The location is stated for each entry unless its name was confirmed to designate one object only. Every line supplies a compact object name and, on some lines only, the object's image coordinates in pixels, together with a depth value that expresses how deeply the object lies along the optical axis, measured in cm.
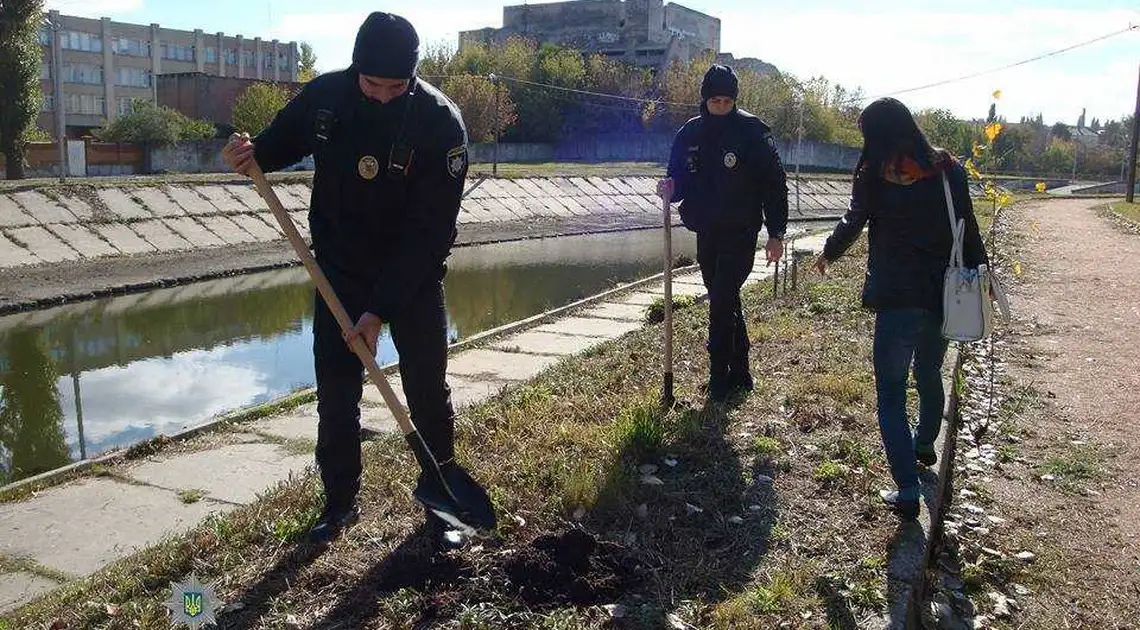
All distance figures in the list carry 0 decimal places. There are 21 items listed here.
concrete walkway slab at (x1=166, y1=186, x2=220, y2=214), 1906
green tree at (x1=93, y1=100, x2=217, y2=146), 3591
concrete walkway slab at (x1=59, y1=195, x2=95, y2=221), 1705
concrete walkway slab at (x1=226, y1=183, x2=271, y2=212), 2048
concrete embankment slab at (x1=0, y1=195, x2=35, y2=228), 1579
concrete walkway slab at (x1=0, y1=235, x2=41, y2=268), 1461
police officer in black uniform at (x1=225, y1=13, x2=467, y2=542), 377
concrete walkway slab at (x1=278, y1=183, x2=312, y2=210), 2117
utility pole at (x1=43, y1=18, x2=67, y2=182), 2408
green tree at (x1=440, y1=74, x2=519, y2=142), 4409
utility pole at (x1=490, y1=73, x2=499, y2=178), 4058
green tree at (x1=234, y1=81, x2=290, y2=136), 3569
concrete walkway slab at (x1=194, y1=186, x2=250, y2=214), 1970
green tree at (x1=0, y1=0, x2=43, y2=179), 2411
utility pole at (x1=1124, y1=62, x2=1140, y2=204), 3578
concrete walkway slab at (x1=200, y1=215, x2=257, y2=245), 1855
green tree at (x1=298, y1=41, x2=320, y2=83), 8462
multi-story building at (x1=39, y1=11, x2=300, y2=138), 7044
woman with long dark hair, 407
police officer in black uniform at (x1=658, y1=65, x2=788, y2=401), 565
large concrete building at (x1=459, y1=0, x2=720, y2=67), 8044
